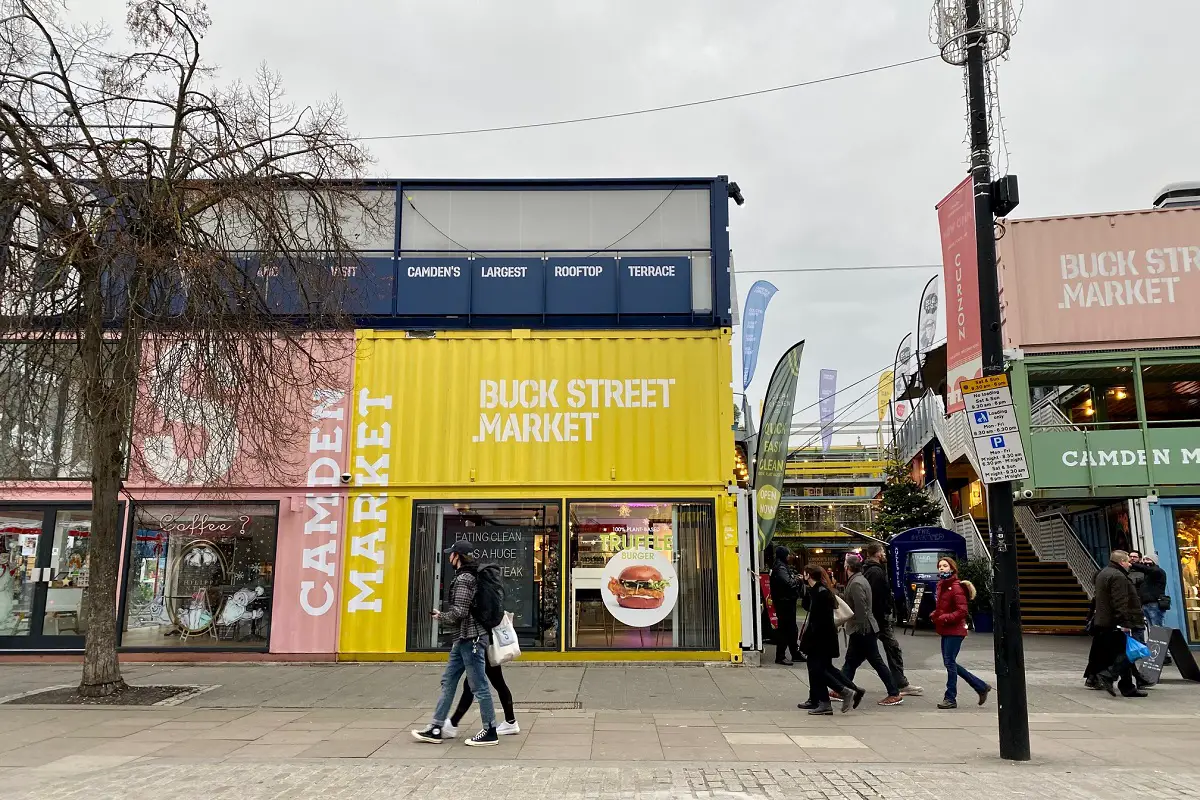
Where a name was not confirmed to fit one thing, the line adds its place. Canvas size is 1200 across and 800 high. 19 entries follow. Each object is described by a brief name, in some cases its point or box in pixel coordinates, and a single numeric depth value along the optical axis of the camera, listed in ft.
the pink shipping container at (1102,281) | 47.19
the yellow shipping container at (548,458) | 39.60
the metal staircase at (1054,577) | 55.88
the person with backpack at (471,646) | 23.12
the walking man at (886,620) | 30.76
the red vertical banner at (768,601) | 42.33
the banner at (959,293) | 40.81
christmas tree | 91.25
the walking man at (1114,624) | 31.50
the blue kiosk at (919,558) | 65.67
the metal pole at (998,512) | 21.16
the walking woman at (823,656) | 27.48
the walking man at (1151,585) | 34.88
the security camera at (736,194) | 43.91
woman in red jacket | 28.73
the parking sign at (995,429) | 21.99
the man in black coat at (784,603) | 39.04
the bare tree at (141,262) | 28.50
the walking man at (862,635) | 28.81
